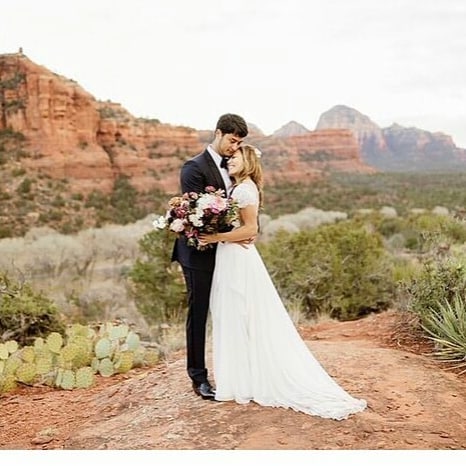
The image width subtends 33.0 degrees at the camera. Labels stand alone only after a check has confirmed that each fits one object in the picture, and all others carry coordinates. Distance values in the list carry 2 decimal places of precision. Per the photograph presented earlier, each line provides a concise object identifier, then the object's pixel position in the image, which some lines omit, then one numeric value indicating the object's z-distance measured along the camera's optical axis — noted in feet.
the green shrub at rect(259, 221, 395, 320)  30.40
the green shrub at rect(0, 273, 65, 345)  21.97
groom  13.35
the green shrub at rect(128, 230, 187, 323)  32.76
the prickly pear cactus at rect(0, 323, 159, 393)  17.42
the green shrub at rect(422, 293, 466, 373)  16.58
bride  13.44
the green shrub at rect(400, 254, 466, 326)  19.03
